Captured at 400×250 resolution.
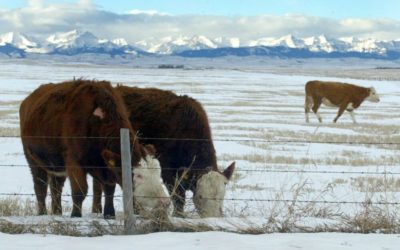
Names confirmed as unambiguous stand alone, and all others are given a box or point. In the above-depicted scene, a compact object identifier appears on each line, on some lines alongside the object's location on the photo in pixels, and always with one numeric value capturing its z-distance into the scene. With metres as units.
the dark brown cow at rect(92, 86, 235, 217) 14.83
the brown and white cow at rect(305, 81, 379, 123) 48.44
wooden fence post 11.87
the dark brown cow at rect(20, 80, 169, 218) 13.18
